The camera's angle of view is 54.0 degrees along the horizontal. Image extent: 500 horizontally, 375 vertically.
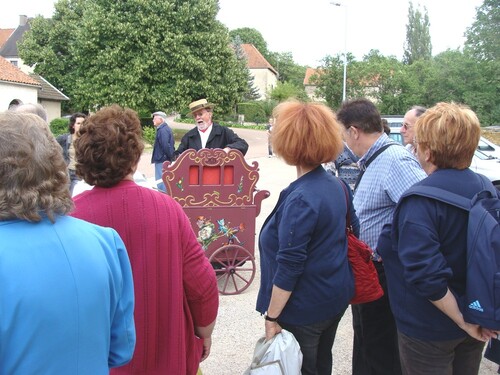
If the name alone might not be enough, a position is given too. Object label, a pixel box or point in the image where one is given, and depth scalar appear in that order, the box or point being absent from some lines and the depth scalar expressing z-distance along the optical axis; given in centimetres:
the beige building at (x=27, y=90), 2886
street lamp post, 2528
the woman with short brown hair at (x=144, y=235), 184
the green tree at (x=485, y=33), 3174
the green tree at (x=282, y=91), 5419
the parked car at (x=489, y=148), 1030
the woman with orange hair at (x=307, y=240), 218
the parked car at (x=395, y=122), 938
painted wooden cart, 474
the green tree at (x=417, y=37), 6269
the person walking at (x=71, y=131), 568
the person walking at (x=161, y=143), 1035
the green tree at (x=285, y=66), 8007
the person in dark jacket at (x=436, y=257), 193
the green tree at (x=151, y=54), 2747
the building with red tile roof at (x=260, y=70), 7094
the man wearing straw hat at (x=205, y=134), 620
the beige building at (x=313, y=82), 3086
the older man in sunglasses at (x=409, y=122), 431
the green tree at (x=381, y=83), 2925
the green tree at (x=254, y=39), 8138
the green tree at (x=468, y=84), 2639
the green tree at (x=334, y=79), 2964
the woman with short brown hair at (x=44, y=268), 119
